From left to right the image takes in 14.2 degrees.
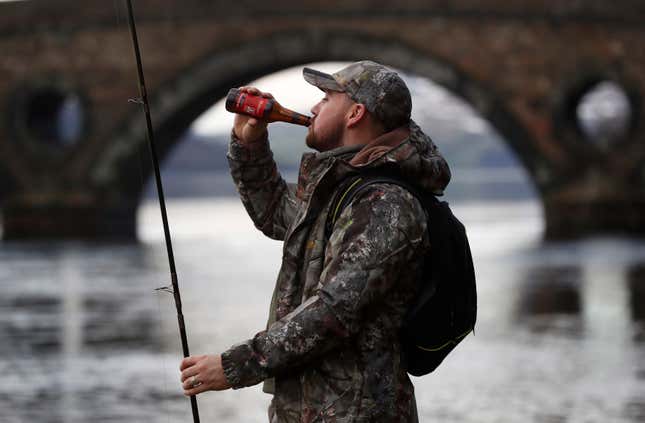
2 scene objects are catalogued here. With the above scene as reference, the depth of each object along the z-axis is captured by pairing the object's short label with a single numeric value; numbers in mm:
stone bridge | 44005
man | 5652
